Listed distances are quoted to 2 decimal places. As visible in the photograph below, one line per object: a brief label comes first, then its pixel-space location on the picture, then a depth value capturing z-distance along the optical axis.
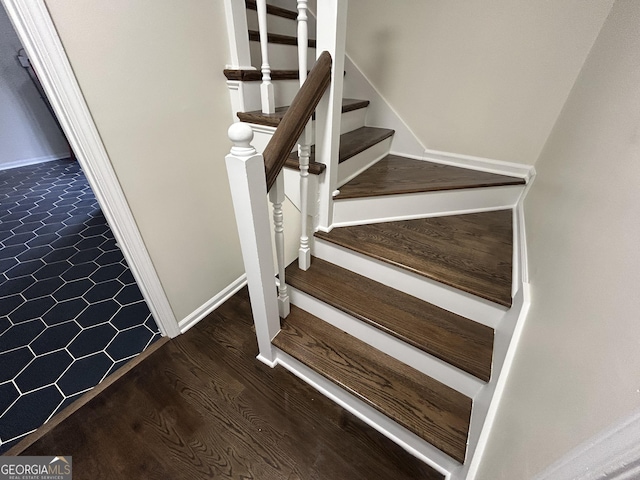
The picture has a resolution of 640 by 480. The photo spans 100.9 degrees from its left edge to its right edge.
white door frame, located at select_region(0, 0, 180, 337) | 0.76
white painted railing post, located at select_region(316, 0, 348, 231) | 0.93
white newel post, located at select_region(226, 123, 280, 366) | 0.75
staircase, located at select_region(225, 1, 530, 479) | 0.95
